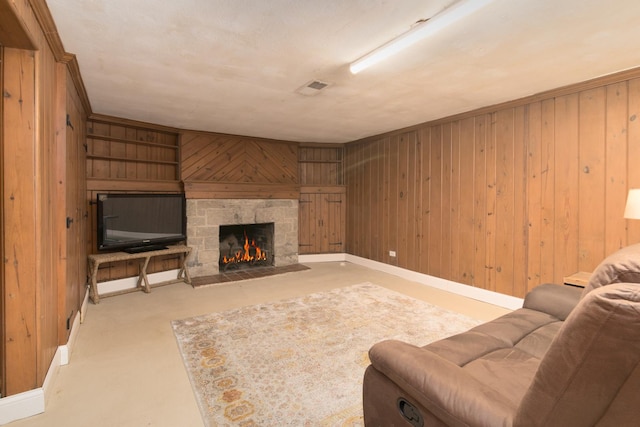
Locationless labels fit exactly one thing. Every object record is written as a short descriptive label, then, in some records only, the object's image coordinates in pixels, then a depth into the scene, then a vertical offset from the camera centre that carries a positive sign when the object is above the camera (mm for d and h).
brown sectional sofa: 736 -574
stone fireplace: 4879 -212
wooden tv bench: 3709 -653
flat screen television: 3977 -114
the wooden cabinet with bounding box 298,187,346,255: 6148 -165
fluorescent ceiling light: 1746 +1144
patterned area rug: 1870 -1134
